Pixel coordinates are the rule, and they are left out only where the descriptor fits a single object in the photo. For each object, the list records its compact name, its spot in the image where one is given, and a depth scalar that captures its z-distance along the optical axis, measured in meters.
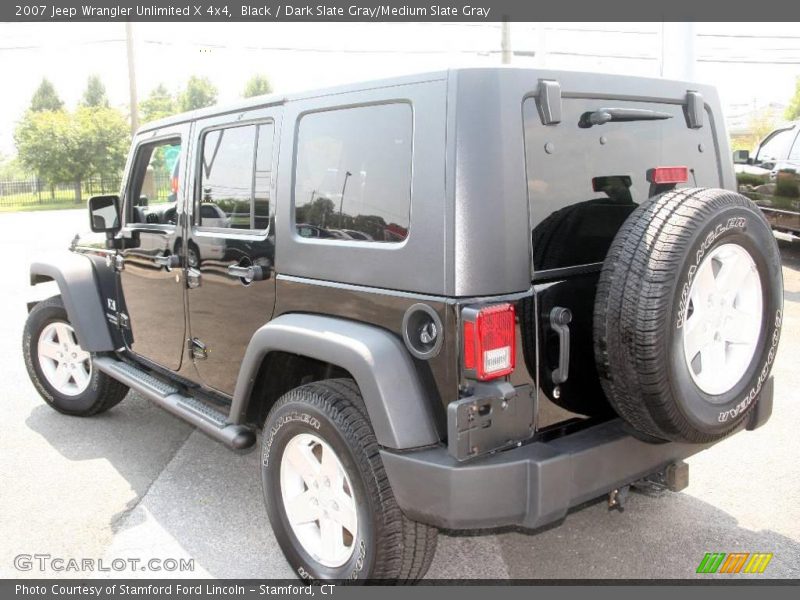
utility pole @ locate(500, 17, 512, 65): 20.88
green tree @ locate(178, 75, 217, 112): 66.81
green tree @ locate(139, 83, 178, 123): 64.06
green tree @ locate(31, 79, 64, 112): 63.00
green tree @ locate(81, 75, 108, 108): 63.75
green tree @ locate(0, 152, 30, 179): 46.34
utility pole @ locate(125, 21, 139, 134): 22.77
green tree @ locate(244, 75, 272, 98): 65.84
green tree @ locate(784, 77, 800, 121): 43.77
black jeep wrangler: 2.38
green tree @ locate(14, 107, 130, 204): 43.34
